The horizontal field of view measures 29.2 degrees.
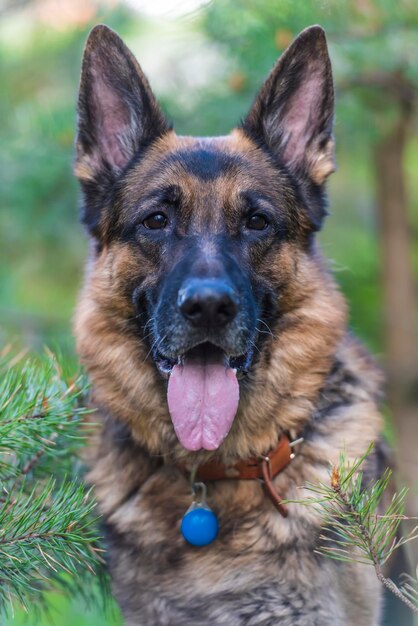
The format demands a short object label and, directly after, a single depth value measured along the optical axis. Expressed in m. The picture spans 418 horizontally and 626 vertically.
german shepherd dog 3.01
